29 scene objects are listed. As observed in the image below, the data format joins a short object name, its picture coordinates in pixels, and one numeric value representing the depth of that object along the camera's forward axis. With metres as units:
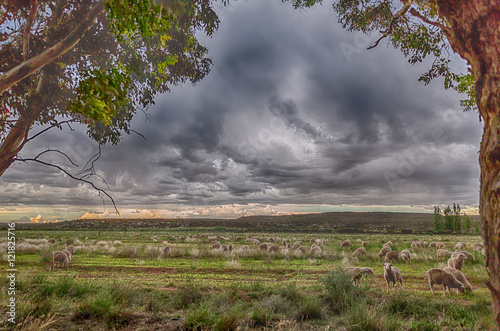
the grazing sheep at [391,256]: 16.84
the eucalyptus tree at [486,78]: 2.63
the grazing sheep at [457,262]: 12.27
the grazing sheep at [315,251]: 19.84
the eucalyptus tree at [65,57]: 6.98
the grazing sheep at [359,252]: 18.51
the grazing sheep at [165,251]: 20.08
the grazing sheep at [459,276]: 9.26
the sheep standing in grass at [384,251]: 18.00
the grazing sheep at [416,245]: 24.27
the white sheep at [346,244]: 25.16
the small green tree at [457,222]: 66.56
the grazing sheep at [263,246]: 21.34
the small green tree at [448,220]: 68.62
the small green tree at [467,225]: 65.86
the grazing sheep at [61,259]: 14.11
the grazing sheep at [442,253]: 17.72
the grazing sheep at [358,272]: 10.23
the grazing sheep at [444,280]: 8.91
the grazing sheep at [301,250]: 19.66
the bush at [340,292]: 7.48
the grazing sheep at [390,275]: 9.69
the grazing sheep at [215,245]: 22.17
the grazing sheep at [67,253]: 15.08
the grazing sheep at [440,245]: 22.19
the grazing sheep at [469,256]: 15.73
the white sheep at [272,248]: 20.33
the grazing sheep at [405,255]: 17.02
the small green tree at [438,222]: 69.96
